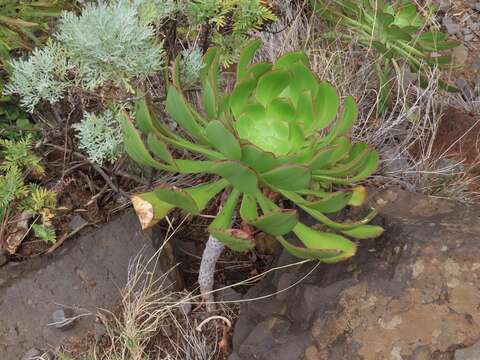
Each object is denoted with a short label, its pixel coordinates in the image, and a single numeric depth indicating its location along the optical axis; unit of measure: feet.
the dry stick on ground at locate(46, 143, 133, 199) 7.94
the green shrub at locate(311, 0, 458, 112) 9.56
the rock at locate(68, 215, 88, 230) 7.91
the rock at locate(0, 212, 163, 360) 7.18
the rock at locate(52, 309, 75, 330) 7.20
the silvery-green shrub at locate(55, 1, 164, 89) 6.50
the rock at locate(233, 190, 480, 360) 5.78
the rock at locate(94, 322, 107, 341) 7.32
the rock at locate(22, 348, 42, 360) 7.02
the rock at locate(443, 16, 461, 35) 12.82
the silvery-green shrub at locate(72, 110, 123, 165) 7.11
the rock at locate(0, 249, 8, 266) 7.53
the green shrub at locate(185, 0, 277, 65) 7.58
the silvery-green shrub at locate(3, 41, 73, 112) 6.91
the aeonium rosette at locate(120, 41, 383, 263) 5.67
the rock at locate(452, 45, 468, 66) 12.48
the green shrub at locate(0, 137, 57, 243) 7.43
